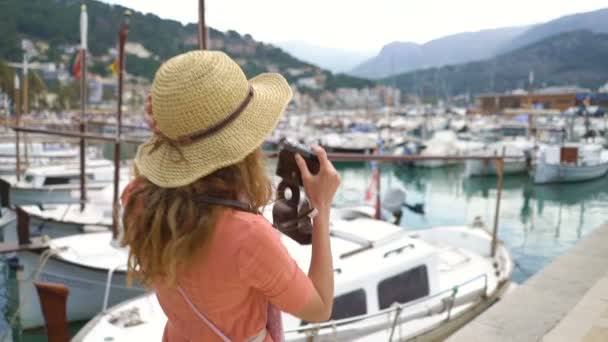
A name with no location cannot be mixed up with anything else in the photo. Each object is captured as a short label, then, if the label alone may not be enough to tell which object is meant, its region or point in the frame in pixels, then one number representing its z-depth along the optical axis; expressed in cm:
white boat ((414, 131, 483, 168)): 3619
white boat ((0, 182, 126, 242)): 1190
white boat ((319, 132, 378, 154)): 3994
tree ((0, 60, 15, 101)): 4676
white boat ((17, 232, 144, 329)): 844
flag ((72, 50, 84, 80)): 1249
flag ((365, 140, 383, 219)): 1326
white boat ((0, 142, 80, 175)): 2348
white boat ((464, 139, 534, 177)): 3197
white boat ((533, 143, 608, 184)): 2948
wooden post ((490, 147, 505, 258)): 800
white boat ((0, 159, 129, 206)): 1697
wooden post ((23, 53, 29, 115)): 2019
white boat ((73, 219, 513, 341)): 538
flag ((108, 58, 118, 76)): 1145
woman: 129
